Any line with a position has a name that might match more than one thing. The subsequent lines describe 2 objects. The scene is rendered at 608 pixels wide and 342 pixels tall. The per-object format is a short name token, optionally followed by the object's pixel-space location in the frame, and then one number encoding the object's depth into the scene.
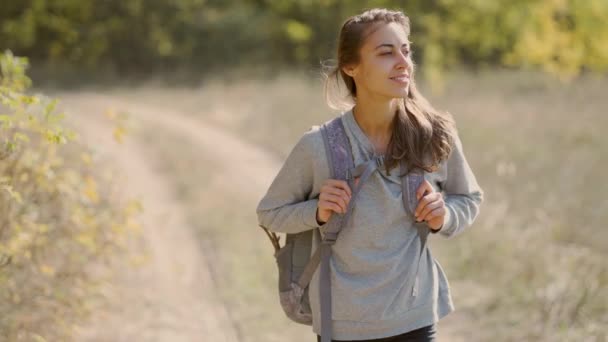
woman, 4.84
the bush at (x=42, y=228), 7.09
